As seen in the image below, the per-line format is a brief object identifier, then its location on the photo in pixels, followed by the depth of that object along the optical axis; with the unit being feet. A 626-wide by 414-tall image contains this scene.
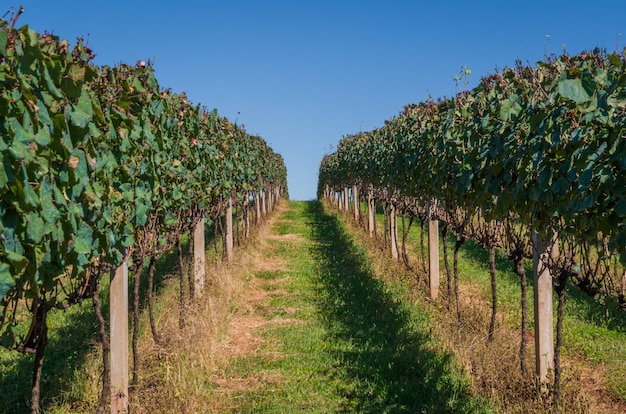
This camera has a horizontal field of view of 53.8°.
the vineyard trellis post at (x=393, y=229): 42.92
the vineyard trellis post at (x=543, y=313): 18.80
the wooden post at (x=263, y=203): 76.84
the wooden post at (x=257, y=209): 67.33
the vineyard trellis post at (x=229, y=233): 44.16
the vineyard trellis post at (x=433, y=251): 32.99
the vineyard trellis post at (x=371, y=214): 55.83
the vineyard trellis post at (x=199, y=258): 33.65
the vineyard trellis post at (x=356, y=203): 69.42
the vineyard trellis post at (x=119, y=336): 18.17
